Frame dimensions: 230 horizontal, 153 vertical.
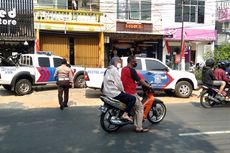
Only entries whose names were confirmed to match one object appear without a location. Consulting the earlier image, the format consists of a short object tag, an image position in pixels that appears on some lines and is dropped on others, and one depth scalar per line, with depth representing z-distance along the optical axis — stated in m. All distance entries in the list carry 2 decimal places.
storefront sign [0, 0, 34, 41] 21.03
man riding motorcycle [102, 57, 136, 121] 7.33
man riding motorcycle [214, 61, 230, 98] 11.14
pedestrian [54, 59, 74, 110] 11.07
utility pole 22.69
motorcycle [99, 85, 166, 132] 7.40
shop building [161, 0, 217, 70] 24.75
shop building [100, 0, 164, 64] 23.30
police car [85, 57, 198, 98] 13.42
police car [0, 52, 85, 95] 14.13
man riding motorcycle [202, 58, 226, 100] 11.08
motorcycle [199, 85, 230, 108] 11.12
